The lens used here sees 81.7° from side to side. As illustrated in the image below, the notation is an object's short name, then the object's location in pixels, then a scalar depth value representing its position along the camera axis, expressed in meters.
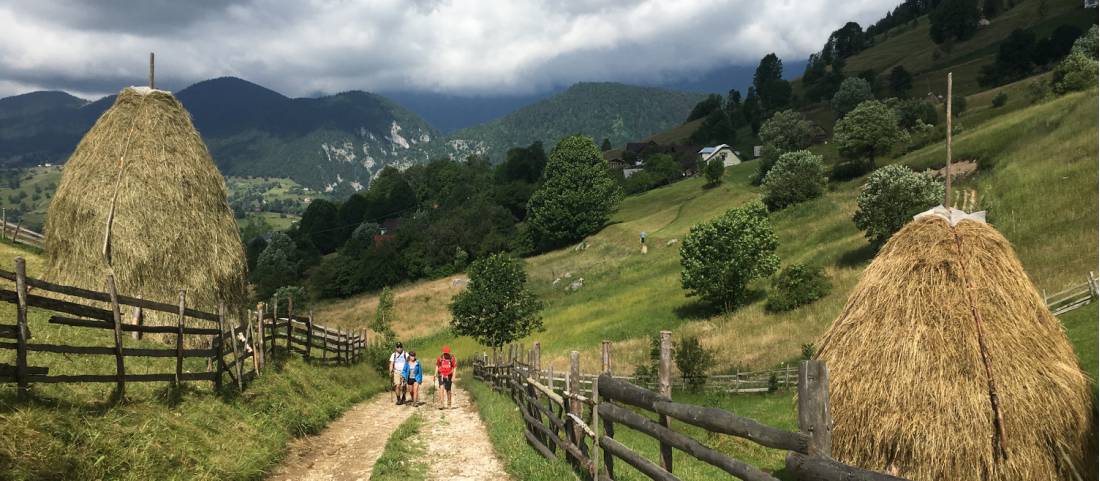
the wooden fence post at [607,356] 9.69
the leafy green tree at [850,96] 120.12
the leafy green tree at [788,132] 102.75
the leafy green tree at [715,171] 90.19
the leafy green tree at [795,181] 63.22
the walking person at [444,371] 19.10
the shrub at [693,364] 31.11
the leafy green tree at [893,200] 42.09
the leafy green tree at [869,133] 68.50
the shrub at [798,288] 39.84
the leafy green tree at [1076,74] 63.69
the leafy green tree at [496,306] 38.94
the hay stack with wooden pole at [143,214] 17.28
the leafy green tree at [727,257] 44.06
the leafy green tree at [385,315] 54.91
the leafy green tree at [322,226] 128.38
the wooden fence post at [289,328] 20.05
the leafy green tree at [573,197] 80.75
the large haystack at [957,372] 9.62
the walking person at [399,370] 20.06
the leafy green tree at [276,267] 94.25
